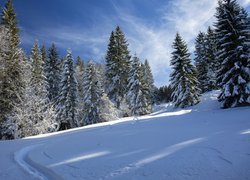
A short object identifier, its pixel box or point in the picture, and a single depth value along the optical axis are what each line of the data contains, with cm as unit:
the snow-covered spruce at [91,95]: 3309
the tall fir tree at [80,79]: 4234
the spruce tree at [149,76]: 6202
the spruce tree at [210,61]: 3756
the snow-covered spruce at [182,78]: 2694
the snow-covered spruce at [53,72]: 4071
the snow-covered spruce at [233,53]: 1755
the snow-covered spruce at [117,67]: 4180
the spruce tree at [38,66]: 3479
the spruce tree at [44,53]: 4364
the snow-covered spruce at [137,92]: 3534
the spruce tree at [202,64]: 3912
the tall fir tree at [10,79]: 1845
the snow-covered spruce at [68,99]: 3403
